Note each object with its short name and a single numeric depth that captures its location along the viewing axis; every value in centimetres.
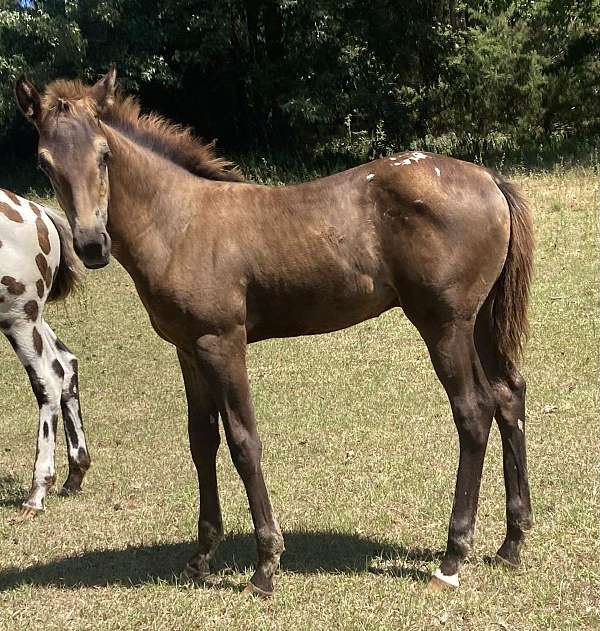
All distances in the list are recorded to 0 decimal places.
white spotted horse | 690
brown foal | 443
